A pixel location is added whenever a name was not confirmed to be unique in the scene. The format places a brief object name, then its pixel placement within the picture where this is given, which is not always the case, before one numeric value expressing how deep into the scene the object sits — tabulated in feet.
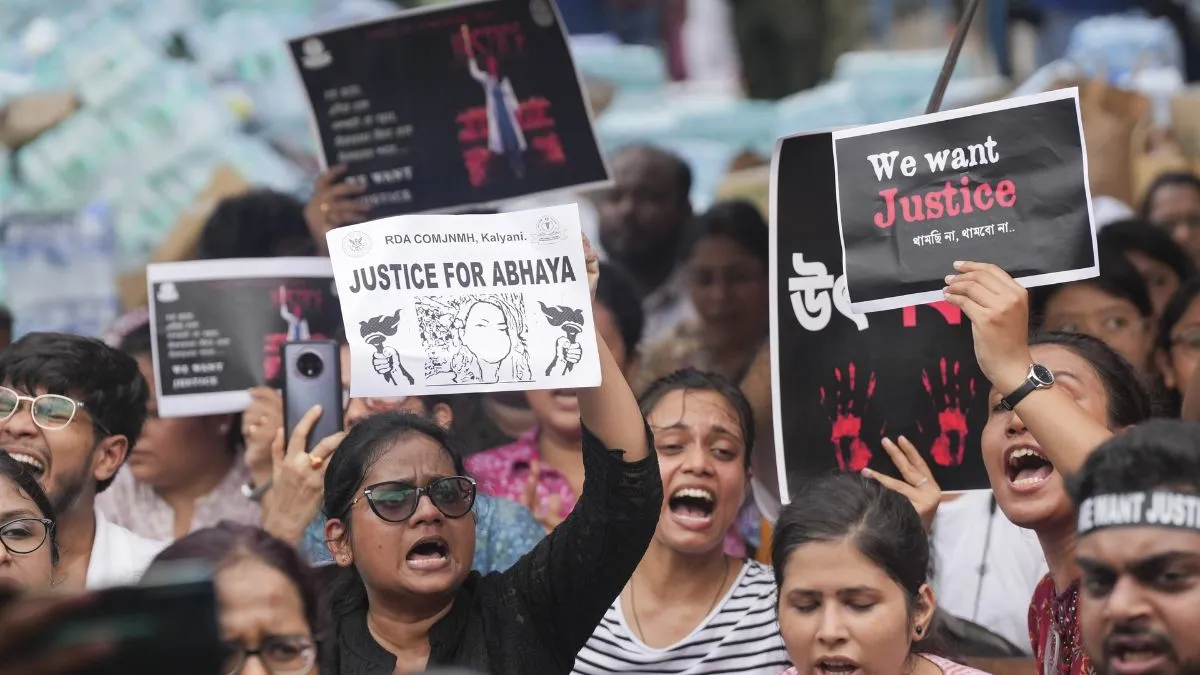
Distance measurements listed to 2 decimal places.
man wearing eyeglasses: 27.53
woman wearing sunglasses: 22.89
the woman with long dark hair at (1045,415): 21.91
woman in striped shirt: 26.18
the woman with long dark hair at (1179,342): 31.78
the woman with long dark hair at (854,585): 22.56
